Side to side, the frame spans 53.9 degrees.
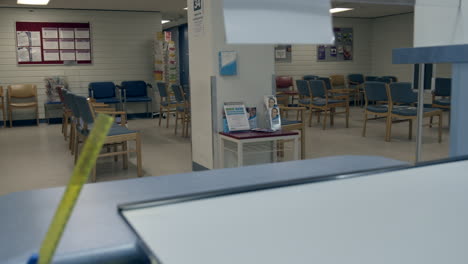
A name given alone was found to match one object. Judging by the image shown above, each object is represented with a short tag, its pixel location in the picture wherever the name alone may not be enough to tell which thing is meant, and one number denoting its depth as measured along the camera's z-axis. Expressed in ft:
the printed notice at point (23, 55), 31.12
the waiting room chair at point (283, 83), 37.73
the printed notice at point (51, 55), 31.88
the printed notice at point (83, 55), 32.76
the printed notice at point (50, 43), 31.73
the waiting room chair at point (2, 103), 29.92
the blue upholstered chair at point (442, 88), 26.13
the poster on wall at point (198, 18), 14.83
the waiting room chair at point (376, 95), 23.12
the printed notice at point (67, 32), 32.14
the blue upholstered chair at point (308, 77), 39.15
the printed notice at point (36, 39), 31.42
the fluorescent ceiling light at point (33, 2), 27.94
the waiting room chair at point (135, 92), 32.63
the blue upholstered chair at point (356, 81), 41.41
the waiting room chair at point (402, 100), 21.86
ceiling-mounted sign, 3.40
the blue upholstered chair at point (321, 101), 27.12
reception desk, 2.93
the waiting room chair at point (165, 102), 27.45
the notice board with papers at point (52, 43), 31.17
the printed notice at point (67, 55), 32.35
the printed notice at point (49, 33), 31.65
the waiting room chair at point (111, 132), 15.20
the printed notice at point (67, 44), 32.24
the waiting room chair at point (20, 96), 30.41
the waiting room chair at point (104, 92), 32.01
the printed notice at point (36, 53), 31.42
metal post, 9.73
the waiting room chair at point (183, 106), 23.88
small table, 13.14
